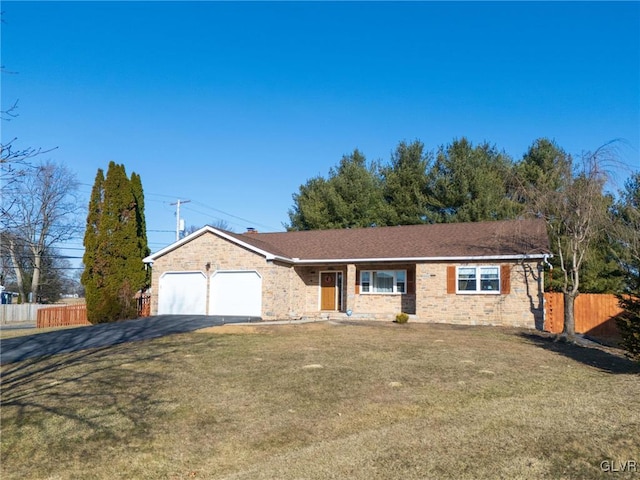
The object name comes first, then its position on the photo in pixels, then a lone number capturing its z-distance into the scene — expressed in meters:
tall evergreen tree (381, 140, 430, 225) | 33.72
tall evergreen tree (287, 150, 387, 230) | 34.97
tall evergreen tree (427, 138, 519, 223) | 30.84
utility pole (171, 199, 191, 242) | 33.35
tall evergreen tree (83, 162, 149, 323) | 23.36
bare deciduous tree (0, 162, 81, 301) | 35.75
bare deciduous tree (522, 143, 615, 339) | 15.23
